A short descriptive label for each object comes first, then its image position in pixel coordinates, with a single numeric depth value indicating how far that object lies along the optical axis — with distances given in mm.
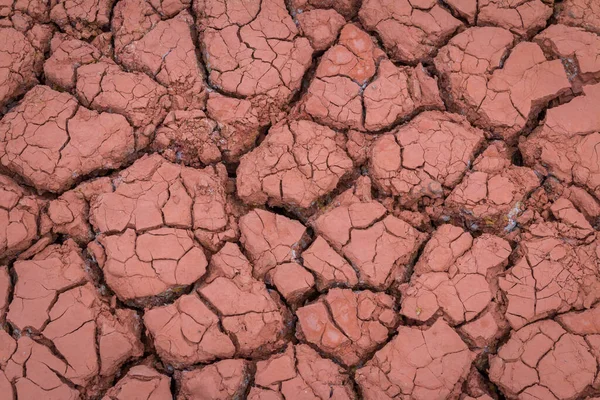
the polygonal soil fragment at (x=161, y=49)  3014
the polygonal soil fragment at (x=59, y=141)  2832
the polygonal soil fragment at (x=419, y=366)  2525
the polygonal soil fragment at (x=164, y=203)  2754
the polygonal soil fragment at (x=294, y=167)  2838
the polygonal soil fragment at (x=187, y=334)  2568
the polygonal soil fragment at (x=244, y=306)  2602
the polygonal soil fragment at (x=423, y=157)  2844
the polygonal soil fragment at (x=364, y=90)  2969
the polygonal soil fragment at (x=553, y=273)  2629
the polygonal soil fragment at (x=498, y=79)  2949
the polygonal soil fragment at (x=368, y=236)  2705
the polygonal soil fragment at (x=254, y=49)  3016
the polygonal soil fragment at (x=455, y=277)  2635
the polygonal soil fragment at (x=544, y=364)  2520
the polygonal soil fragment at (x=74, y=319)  2551
